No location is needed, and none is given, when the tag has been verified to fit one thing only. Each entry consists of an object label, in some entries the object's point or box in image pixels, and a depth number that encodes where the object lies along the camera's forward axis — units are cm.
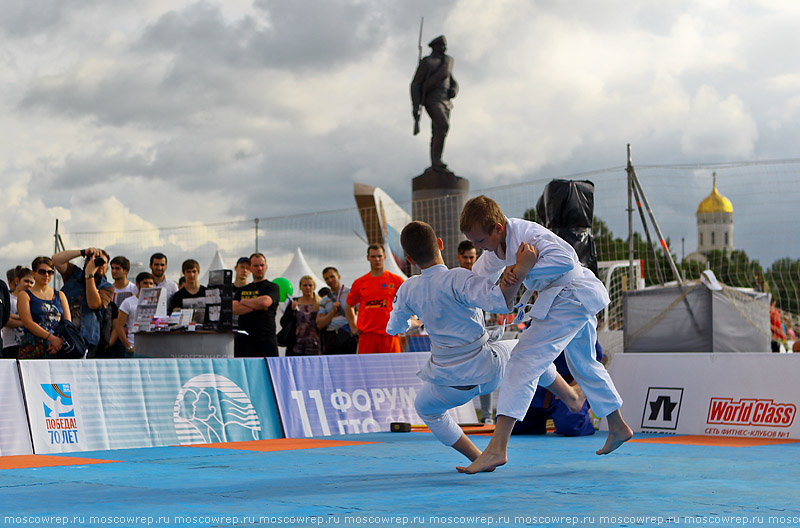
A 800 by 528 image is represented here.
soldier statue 2167
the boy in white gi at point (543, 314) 527
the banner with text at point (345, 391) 904
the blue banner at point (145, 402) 758
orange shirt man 952
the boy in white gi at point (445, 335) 534
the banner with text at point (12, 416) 730
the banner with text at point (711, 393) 851
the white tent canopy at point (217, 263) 2129
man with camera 870
